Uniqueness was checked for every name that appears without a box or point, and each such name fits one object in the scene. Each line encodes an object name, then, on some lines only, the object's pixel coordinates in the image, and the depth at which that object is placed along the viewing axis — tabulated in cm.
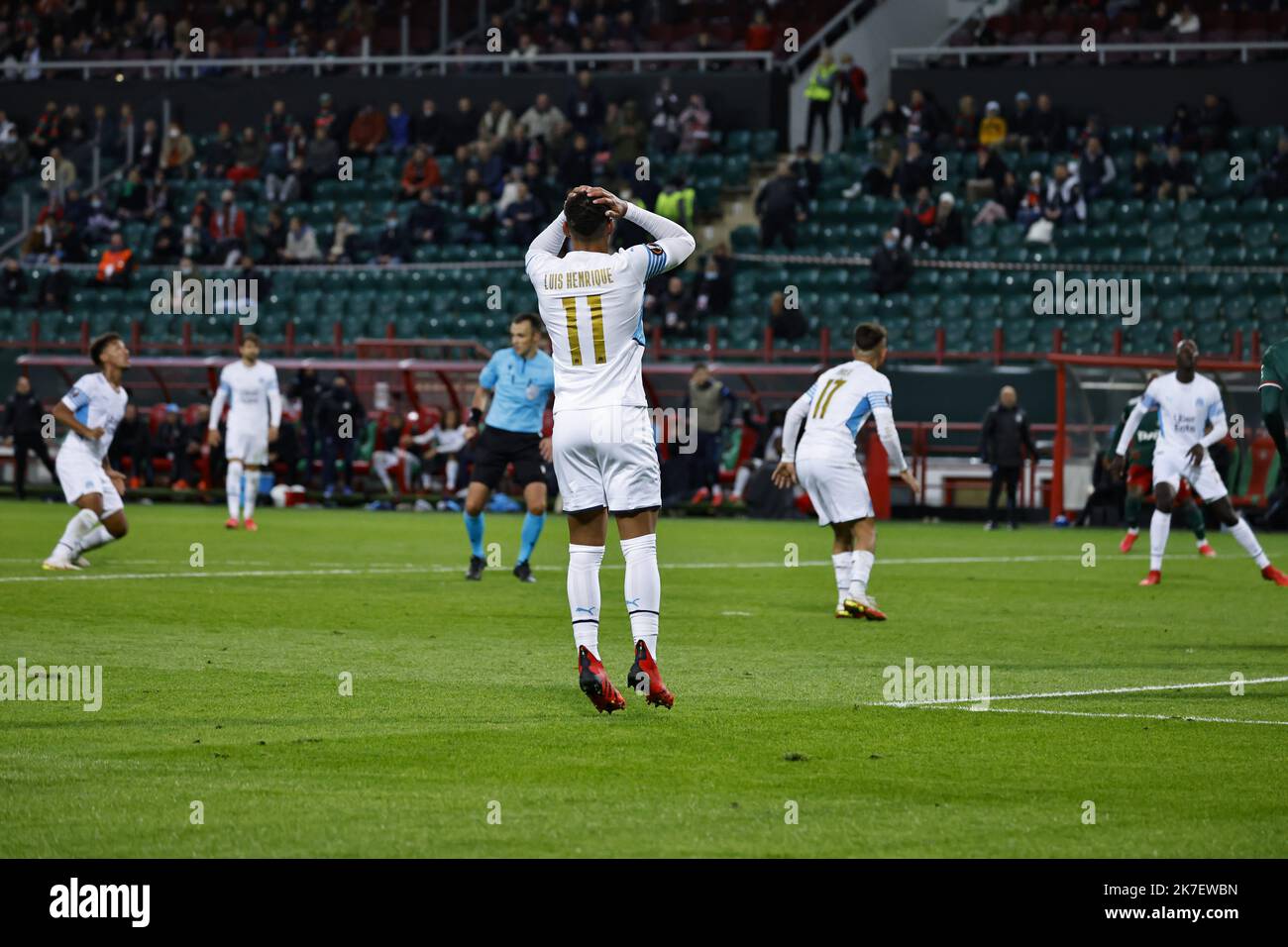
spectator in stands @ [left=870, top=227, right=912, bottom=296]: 3353
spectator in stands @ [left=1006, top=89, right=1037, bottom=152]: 3547
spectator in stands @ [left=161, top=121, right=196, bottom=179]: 4266
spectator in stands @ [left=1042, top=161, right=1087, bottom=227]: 3378
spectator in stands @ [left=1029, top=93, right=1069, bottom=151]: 3516
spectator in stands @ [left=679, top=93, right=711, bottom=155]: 3828
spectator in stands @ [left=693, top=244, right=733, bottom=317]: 3474
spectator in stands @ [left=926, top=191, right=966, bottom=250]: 3409
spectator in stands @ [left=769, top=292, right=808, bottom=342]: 3353
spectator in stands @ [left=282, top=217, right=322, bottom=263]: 3891
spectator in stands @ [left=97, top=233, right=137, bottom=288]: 4009
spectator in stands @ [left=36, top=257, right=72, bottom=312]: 3994
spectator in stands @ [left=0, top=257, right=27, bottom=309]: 4022
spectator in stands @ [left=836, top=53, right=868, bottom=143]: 3759
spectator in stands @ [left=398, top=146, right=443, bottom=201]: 3925
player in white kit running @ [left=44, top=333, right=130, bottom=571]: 1734
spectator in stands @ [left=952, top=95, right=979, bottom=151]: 3581
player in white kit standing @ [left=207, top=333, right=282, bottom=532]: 2414
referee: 1745
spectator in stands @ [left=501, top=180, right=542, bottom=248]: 3647
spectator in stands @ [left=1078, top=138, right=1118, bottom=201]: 3400
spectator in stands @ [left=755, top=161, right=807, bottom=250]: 3528
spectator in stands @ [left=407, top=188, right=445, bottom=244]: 3822
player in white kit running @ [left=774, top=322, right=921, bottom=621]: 1491
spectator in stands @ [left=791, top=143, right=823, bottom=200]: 3612
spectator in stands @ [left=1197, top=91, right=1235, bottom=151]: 3438
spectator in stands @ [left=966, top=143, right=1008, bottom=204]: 3466
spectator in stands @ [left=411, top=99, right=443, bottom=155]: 4050
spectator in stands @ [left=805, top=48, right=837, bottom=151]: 3775
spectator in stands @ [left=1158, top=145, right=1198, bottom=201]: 3359
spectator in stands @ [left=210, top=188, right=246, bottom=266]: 3928
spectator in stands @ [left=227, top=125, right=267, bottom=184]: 4166
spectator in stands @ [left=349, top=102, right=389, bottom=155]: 4116
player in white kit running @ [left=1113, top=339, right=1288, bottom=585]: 1809
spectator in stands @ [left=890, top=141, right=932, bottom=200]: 3506
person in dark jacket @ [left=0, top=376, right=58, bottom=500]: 3391
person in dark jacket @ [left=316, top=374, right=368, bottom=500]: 3312
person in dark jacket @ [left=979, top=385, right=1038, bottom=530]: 2895
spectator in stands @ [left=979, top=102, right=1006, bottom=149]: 3572
